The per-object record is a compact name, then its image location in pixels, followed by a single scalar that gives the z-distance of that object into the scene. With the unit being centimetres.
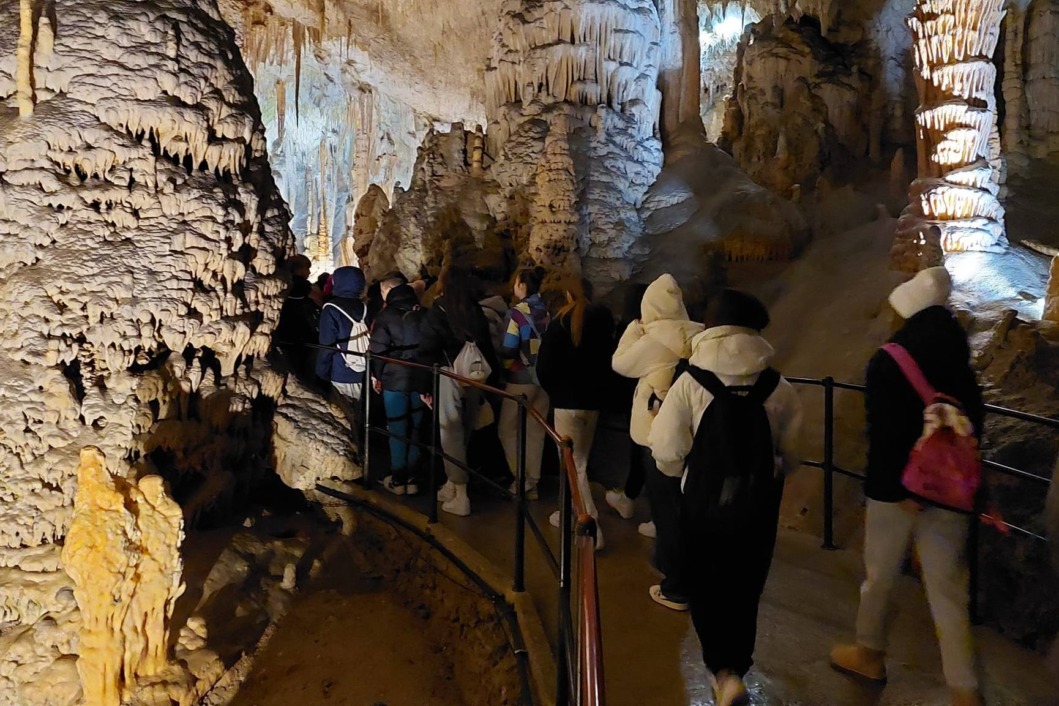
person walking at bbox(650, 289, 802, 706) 241
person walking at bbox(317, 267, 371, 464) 564
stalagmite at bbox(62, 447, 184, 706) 341
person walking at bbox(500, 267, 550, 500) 467
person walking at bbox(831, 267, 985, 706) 250
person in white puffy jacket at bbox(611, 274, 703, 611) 308
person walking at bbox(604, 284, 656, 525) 410
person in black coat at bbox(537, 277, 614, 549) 398
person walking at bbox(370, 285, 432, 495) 515
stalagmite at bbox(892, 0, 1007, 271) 848
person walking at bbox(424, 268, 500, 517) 493
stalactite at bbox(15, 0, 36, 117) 445
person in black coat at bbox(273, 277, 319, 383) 621
